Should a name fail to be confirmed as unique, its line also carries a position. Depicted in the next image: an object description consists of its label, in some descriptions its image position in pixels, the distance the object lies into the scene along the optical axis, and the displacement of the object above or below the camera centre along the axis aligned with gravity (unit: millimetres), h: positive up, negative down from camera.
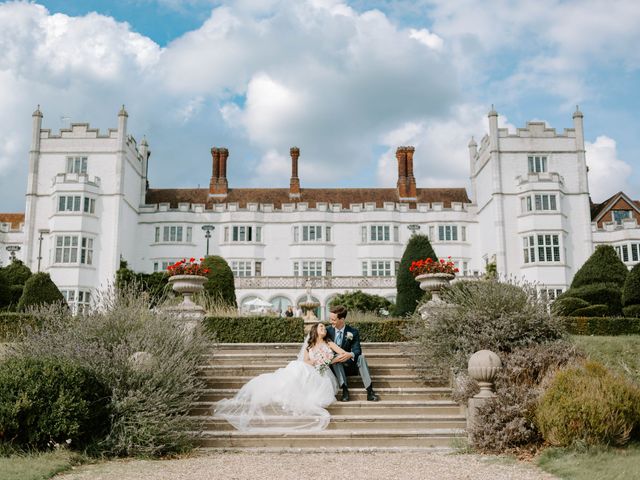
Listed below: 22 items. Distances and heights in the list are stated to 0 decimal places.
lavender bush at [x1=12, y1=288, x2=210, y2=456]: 8211 -536
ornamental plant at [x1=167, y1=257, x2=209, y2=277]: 15195 +1383
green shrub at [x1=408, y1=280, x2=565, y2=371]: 11062 +28
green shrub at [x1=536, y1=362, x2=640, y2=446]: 7453 -1003
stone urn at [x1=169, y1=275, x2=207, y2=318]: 14914 +941
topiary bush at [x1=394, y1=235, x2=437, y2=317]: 23016 +1357
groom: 10248 -470
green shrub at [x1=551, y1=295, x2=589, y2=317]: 21797 +801
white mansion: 39094 +6803
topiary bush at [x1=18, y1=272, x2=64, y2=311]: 21781 +1163
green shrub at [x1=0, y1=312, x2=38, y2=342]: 17953 +130
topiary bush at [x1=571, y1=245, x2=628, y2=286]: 24531 +2263
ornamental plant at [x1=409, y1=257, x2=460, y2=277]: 15062 +1444
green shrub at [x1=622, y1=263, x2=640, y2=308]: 20656 +1290
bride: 9352 -1128
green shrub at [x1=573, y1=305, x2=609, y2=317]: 21391 +584
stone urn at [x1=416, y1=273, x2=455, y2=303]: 14859 +1121
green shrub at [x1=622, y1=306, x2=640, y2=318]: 20219 +577
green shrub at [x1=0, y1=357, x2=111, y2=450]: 7500 -951
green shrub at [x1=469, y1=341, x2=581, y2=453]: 8211 -1151
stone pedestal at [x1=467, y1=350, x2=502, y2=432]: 8773 -649
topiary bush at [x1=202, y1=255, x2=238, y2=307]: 21344 +1555
